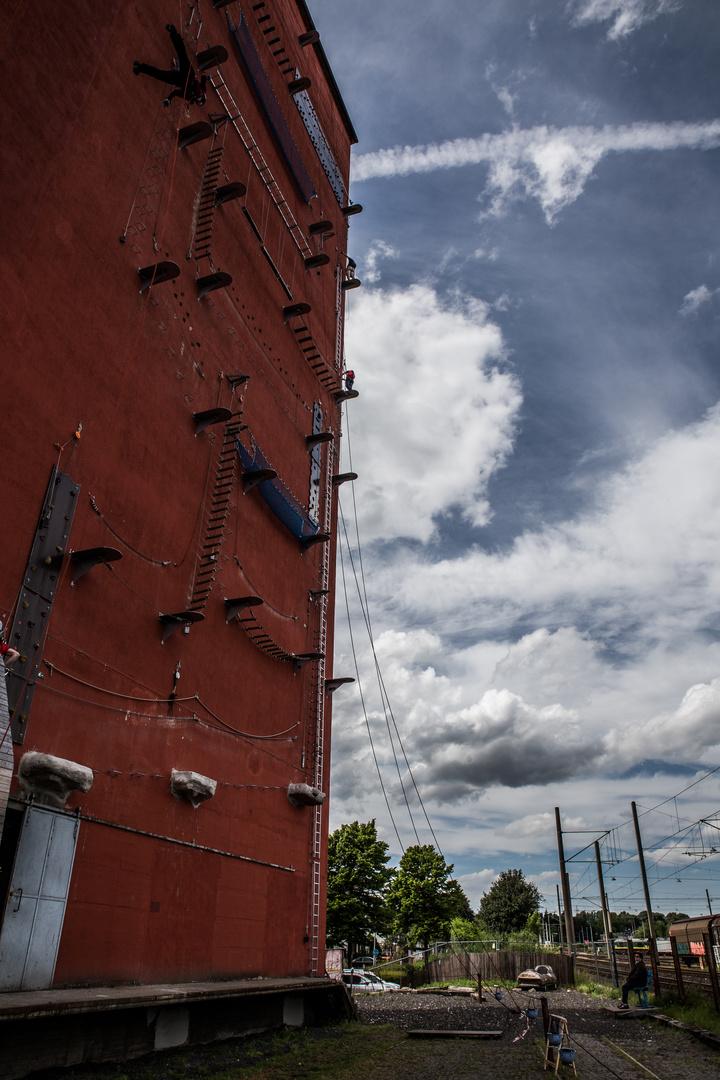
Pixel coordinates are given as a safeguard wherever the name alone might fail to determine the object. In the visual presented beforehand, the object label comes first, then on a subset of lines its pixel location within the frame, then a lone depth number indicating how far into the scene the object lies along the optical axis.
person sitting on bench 19.41
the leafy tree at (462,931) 54.56
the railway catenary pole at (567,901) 34.85
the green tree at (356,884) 42.41
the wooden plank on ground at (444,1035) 14.12
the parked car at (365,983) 33.62
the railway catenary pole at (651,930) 21.02
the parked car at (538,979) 29.72
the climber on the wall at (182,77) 13.33
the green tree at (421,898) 46.38
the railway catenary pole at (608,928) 27.65
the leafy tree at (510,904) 65.94
